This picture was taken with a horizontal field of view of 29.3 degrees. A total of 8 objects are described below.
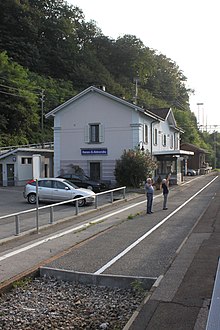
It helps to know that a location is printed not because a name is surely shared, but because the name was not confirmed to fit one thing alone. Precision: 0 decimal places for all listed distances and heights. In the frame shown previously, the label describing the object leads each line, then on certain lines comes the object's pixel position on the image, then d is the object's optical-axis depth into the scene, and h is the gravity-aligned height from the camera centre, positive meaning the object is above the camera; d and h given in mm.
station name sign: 34969 +1220
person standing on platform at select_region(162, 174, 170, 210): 19953 -1165
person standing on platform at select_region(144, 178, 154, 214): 18714 -1390
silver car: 22156 -1359
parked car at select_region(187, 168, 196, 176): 63250 -1007
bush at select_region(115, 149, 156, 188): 30922 -180
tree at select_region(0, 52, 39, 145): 50500 +7536
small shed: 36781 -41
